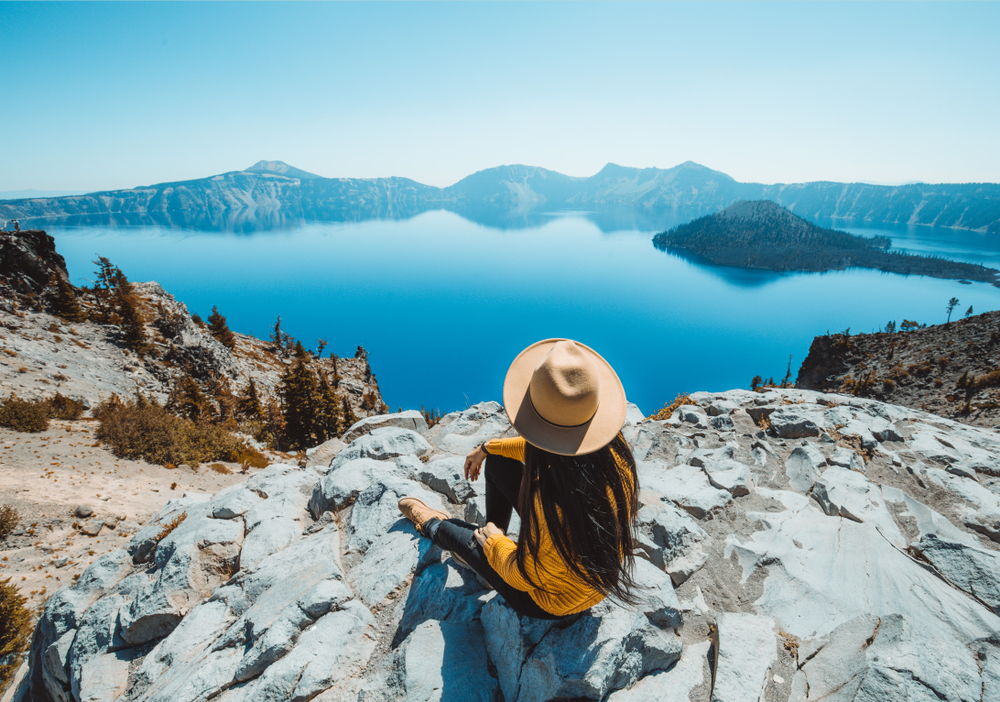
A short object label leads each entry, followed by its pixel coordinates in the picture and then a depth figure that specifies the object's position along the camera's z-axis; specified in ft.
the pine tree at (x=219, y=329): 154.20
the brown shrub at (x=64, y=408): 56.13
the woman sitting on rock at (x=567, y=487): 7.48
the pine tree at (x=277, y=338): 209.45
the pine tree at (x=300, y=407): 96.22
